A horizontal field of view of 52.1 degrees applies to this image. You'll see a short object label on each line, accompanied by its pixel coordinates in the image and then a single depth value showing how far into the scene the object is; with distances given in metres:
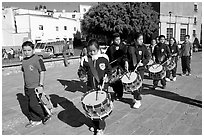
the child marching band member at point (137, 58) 4.89
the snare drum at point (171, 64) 7.31
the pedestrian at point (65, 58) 12.82
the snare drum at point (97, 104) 3.29
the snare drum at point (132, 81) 4.47
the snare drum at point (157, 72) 6.08
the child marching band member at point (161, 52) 7.02
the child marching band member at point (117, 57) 5.41
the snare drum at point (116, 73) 5.25
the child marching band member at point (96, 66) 3.72
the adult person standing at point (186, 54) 8.73
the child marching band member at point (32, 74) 3.95
